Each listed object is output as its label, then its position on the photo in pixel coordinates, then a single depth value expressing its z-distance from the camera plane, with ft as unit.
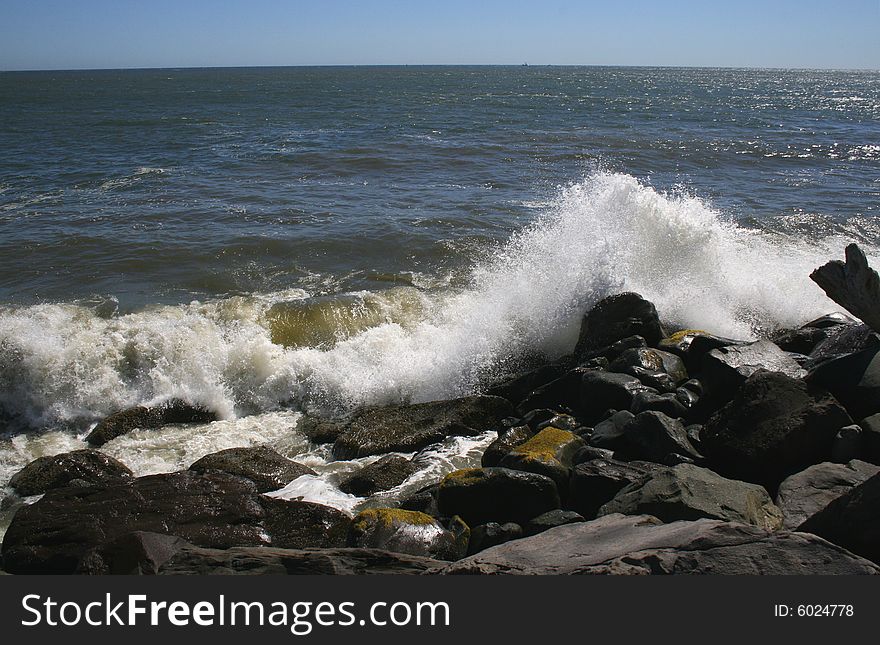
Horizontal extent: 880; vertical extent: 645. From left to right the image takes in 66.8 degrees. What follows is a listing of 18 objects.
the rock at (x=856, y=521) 11.13
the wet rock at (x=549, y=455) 18.02
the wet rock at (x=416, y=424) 23.18
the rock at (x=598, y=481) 16.75
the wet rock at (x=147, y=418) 24.79
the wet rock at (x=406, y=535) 15.60
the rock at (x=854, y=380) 18.12
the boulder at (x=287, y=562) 11.66
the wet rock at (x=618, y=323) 27.25
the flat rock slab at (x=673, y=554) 10.06
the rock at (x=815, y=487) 13.99
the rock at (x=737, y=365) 20.98
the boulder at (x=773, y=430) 16.75
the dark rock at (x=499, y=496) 16.98
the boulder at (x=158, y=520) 16.94
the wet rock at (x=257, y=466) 20.92
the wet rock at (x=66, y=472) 20.93
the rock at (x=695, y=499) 13.78
